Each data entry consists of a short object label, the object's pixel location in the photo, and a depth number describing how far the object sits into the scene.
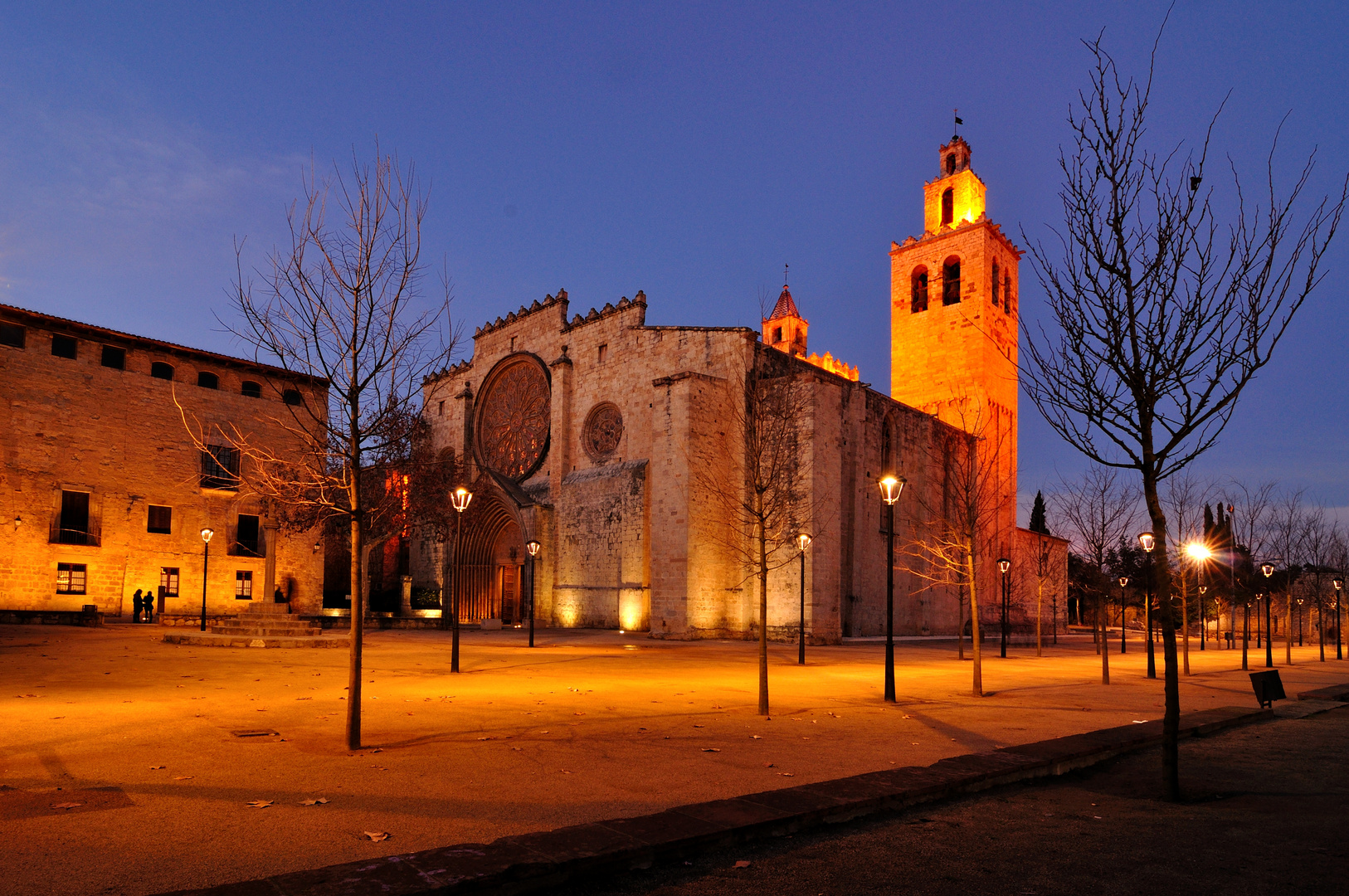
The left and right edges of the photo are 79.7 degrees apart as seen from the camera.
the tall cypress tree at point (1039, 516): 69.97
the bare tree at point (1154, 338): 6.61
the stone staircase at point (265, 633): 19.44
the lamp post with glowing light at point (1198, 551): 23.18
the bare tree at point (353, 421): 7.53
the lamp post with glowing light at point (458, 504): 14.34
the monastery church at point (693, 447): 28.69
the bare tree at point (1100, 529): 18.94
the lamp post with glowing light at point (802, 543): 17.97
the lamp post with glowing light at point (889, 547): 11.58
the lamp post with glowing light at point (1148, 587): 14.78
